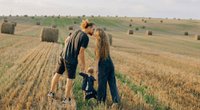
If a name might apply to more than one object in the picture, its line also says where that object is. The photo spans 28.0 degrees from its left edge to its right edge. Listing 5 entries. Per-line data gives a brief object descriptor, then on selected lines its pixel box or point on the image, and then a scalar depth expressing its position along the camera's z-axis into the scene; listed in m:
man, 9.23
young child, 9.50
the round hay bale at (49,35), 31.48
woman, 9.09
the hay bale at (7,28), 38.03
